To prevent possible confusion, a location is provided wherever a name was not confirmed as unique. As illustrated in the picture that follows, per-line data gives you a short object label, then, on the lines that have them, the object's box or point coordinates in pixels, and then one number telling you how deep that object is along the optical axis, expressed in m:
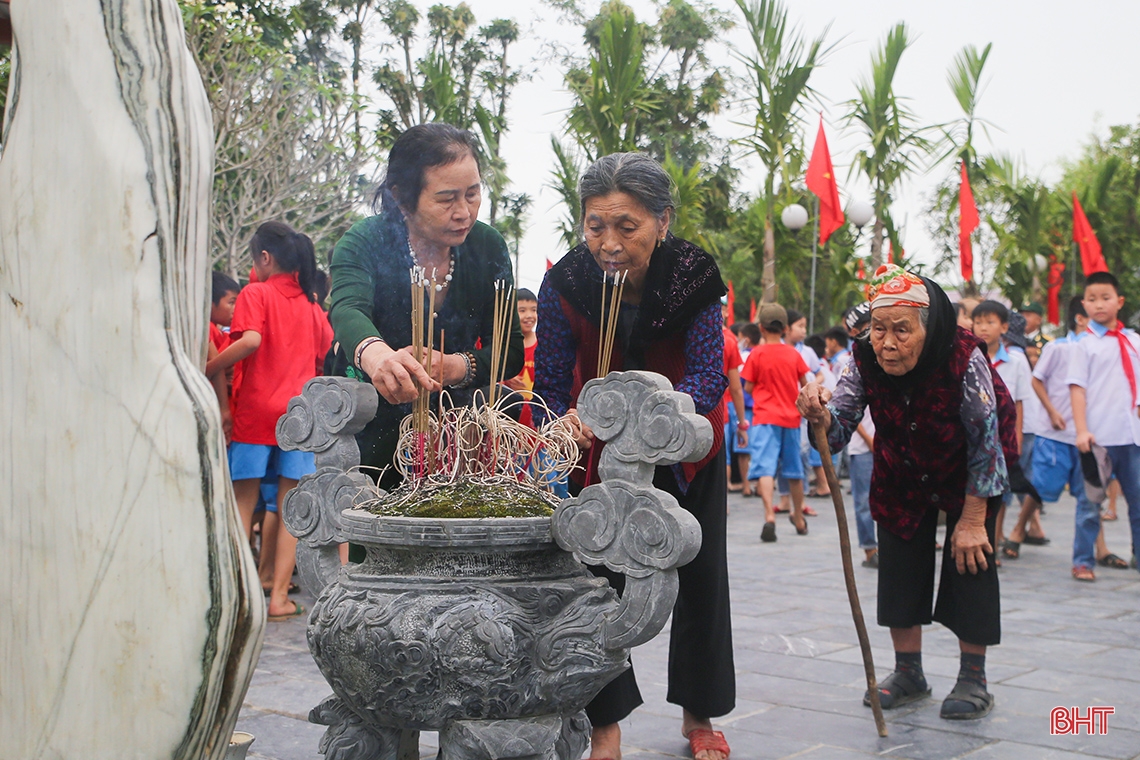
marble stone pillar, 1.30
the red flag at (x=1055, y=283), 21.94
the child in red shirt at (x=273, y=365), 5.11
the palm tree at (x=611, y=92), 12.51
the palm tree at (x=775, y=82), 15.80
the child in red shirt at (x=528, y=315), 6.68
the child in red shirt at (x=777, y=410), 8.79
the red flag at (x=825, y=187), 14.69
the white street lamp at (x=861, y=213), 16.72
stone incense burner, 2.10
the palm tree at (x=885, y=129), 17.77
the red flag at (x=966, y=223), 16.31
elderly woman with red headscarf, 3.70
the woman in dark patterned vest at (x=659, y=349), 2.89
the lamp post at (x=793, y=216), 16.30
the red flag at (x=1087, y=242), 14.34
